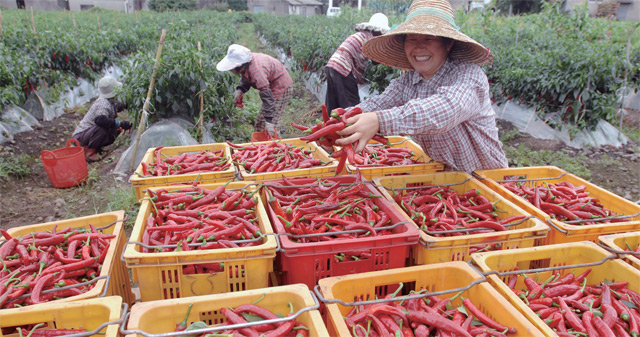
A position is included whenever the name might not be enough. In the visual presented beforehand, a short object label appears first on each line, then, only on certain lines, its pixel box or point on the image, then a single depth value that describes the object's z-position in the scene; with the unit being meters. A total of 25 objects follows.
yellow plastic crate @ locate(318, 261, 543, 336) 2.11
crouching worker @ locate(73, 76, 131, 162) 8.04
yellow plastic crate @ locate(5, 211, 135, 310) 2.53
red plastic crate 2.52
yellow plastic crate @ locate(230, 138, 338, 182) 3.73
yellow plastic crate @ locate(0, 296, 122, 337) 2.03
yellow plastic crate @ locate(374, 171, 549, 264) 2.64
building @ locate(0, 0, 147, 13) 53.25
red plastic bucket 6.53
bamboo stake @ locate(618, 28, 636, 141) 8.10
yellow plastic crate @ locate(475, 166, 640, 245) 2.84
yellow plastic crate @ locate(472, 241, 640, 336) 2.46
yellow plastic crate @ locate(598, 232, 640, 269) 2.53
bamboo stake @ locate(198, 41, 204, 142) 7.69
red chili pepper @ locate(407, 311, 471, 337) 2.09
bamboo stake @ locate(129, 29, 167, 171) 6.71
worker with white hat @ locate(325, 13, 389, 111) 7.25
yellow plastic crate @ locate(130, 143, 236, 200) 3.64
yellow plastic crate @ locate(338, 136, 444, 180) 3.94
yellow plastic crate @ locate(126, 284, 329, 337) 1.97
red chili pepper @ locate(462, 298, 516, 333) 2.07
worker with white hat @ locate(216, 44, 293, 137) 7.30
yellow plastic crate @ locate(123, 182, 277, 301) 2.35
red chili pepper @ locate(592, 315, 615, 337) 2.10
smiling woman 2.74
